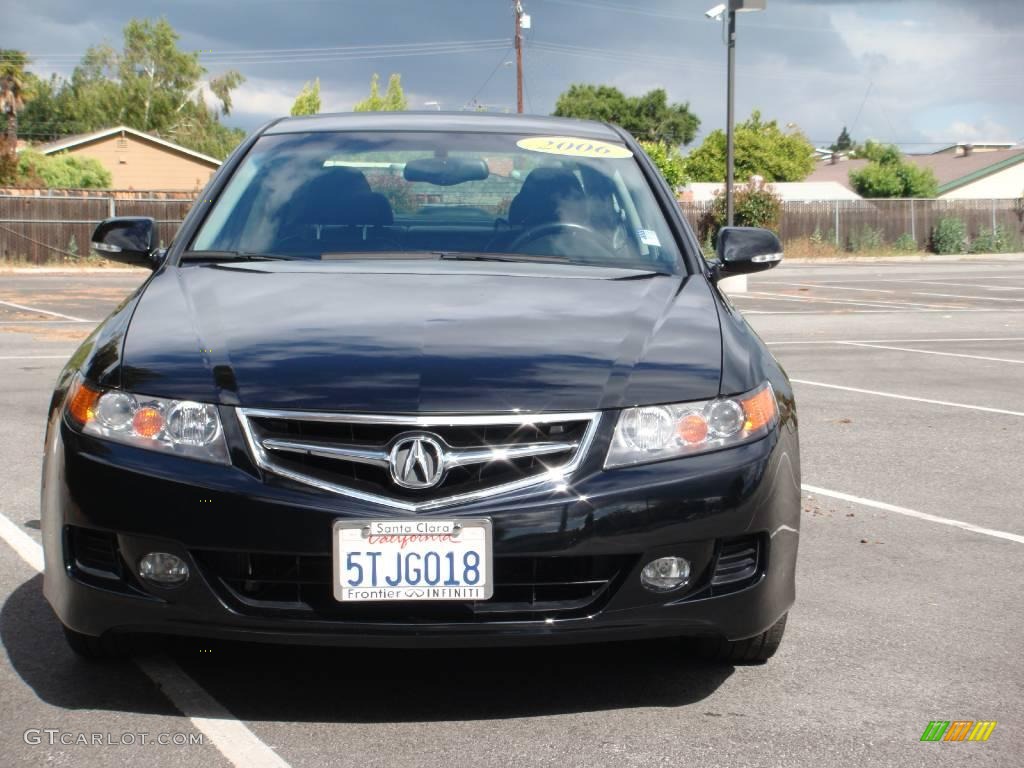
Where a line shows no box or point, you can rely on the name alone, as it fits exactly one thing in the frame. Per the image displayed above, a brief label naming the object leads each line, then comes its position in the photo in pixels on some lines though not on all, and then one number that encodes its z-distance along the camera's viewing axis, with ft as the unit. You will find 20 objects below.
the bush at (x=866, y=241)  162.81
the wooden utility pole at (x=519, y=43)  169.78
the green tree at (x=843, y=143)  610.07
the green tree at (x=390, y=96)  270.87
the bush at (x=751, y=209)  143.95
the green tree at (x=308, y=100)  262.47
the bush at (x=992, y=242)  169.68
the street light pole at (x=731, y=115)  90.99
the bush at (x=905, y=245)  165.27
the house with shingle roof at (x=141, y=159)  209.05
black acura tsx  10.19
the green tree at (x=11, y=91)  197.26
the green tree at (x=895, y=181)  215.51
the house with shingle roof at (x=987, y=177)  214.69
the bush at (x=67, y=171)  194.08
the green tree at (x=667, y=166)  175.32
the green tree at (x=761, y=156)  254.06
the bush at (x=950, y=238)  167.22
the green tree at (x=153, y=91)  279.28
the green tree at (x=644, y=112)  353.92
